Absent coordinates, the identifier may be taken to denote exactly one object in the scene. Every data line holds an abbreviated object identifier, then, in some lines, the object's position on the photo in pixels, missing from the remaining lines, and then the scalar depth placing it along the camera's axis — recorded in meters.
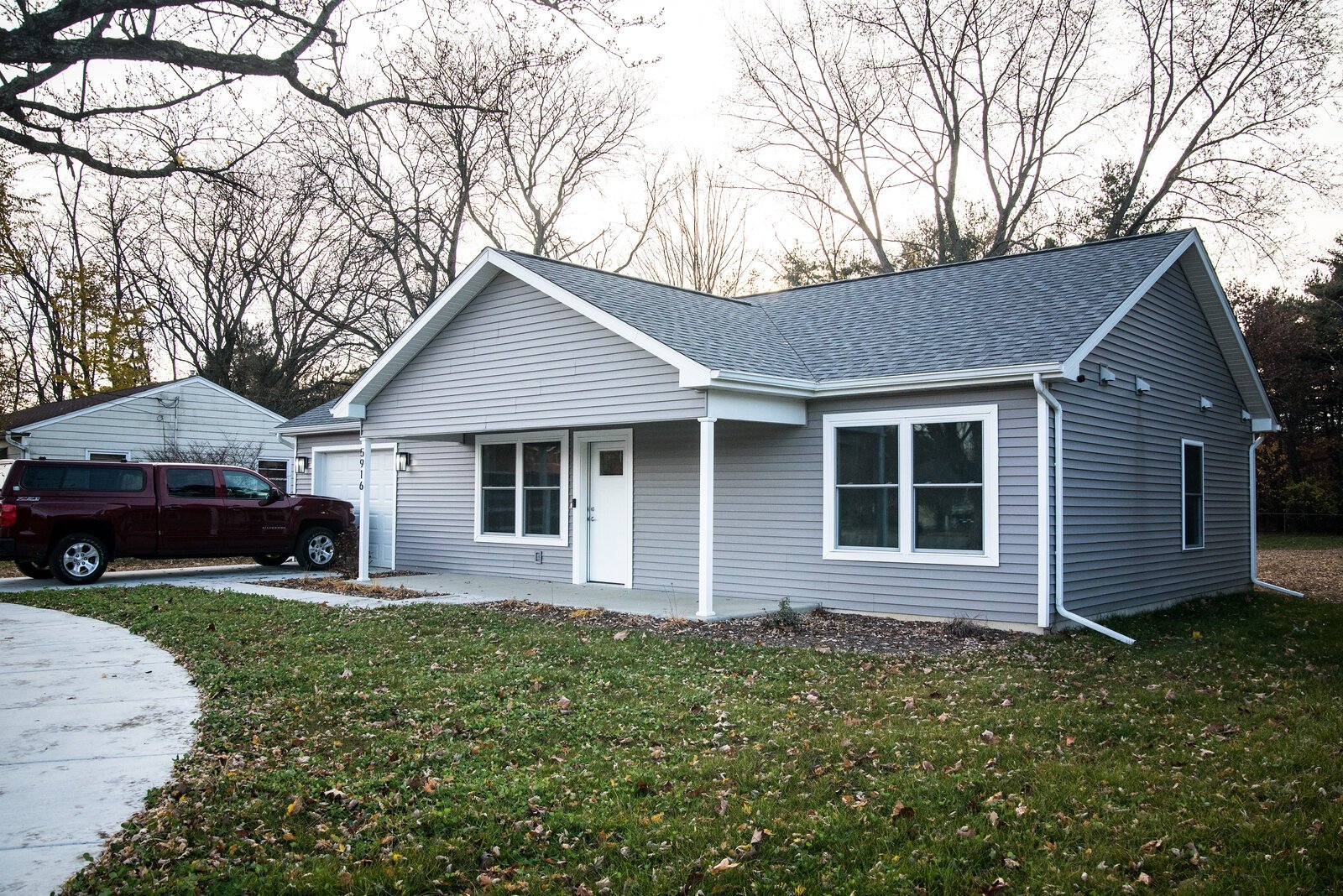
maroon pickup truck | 14.62
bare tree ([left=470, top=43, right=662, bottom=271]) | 29.97
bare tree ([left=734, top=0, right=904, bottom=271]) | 29.22
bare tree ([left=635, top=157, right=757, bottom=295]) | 32.91
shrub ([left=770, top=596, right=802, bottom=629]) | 10.77
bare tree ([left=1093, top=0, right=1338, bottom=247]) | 25.41
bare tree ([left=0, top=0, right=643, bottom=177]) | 6.05
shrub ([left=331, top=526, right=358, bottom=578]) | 17.28
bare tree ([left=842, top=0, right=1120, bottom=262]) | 27.30
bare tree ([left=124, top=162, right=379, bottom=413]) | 31.53
